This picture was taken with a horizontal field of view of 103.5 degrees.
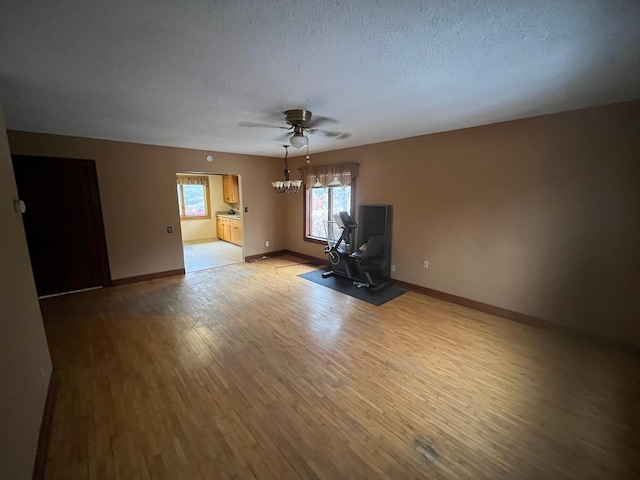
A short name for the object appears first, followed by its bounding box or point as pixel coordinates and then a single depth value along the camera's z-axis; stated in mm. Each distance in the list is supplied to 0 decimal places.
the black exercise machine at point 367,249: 4164
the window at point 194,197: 7737
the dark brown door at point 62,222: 3506
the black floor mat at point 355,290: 3743
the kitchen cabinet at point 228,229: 7230
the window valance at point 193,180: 7633
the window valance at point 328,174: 4556
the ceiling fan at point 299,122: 2473
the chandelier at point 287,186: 3611
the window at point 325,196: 4675
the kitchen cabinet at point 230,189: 7539
